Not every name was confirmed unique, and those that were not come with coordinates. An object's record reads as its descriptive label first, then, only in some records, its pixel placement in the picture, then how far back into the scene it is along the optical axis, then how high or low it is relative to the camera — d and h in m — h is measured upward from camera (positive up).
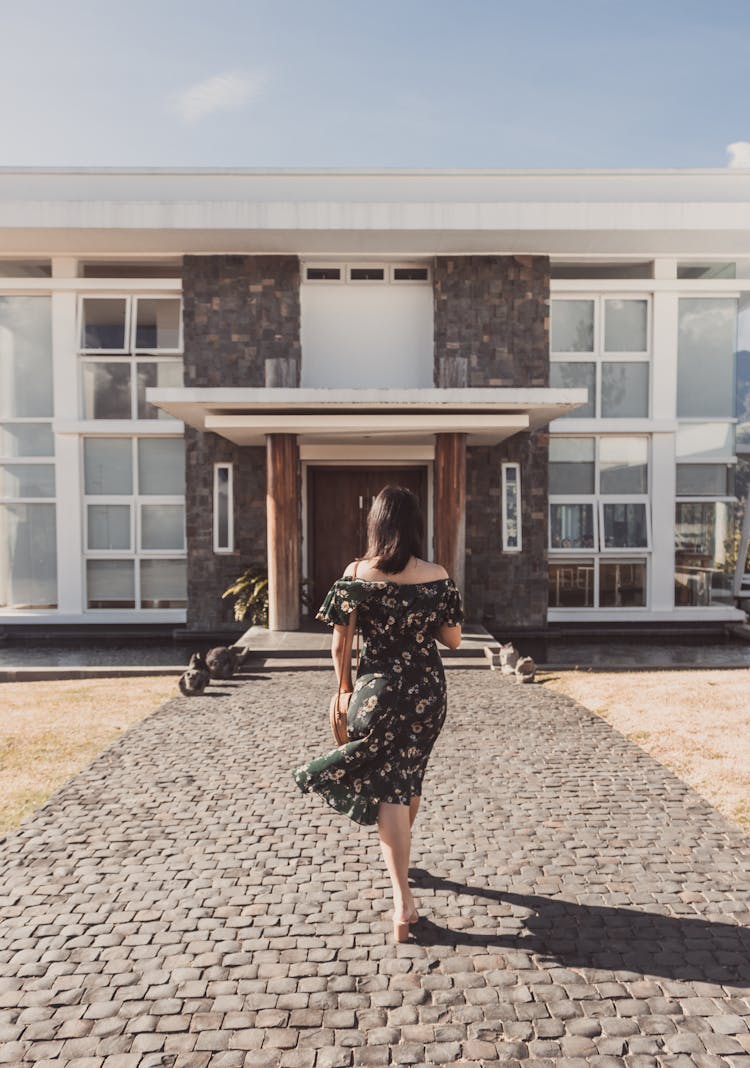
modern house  12.32 +2.54
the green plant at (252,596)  11.55 -1.16
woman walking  3.20 -0.70
